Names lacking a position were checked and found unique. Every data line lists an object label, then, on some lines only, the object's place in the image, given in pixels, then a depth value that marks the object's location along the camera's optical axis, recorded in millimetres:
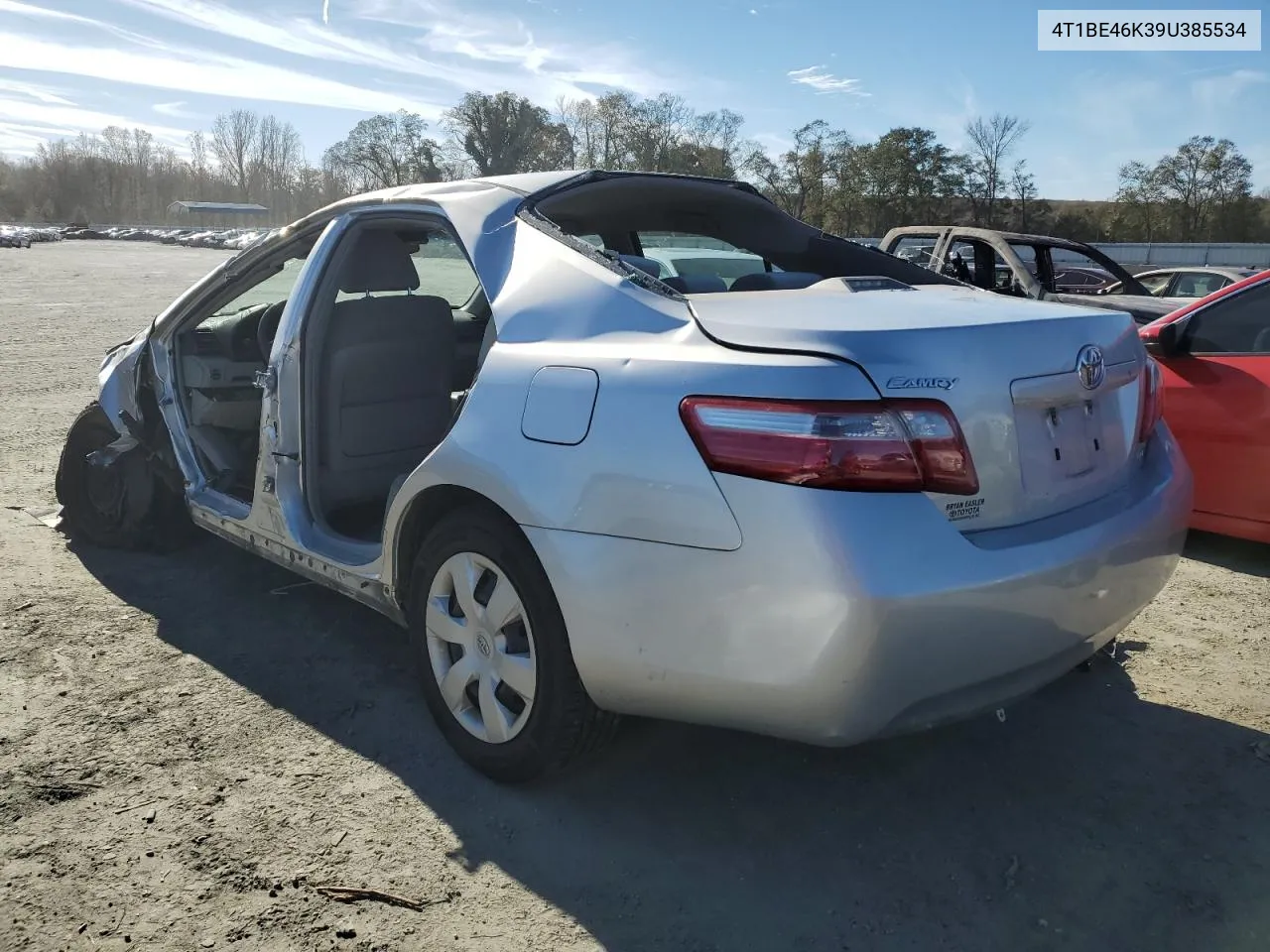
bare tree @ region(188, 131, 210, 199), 136125
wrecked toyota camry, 1908
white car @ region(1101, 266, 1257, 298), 12109
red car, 4316
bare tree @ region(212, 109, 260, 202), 133500
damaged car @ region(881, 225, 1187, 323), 7672
